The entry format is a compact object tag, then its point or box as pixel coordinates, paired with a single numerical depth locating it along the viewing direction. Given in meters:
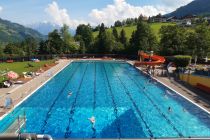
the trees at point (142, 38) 37.16
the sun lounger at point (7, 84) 17.66
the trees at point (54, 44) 43.24
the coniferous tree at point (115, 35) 46.82
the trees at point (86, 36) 53.17
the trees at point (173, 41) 30.88
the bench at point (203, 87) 16.60
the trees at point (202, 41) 26.40
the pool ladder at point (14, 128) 7.54
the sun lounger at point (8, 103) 13.02
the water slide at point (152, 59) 23.47
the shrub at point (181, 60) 22.84
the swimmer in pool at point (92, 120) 11.63
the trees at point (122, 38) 45.06
